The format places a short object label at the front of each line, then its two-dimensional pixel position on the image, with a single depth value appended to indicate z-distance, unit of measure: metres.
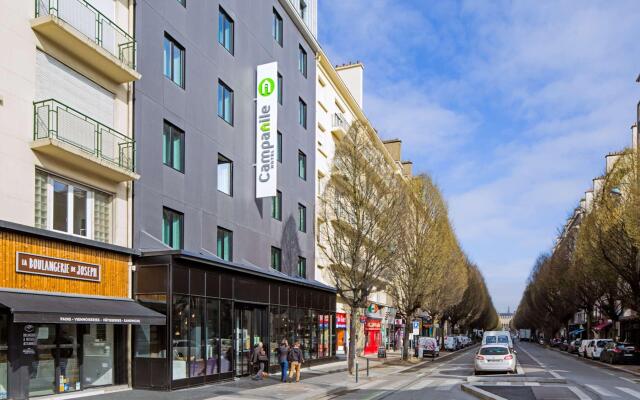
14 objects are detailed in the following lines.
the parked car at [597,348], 46.66
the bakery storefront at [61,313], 14.65
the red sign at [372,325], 51.27
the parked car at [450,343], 67.44
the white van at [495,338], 49.06
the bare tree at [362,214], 29.80
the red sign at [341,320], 44.06
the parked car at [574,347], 61.06
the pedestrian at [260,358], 23.67
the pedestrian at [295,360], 23.58
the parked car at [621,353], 40.69
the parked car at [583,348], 52.36
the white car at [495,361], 28.62
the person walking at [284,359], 23.47
